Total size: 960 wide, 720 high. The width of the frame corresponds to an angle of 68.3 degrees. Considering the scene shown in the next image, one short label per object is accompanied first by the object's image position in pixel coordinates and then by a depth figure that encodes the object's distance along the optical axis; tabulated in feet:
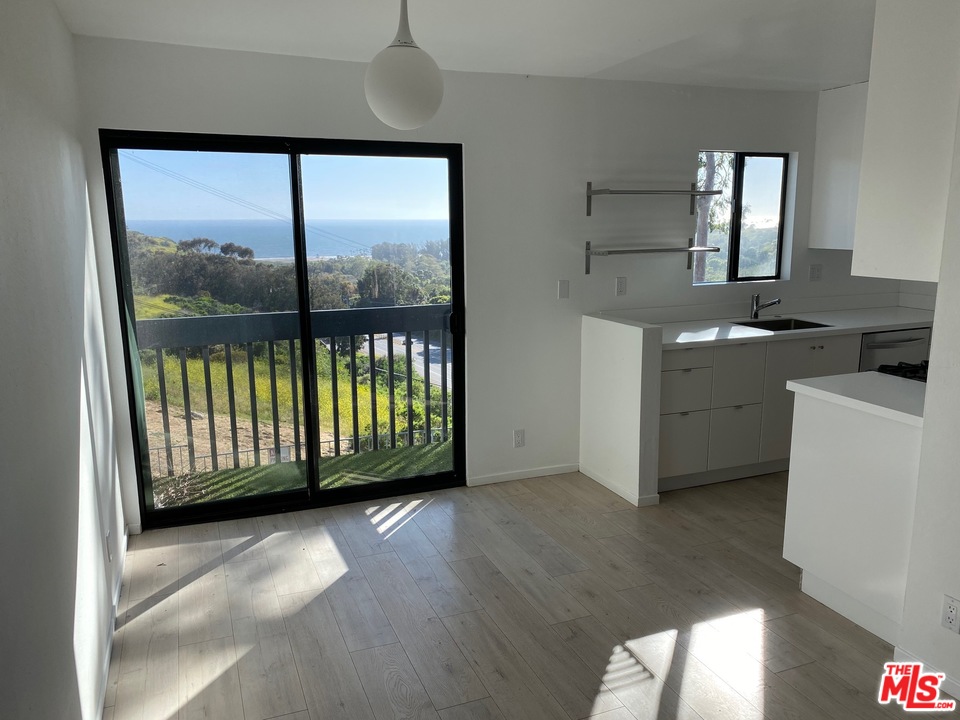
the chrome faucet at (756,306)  15.60
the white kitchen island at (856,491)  8.41
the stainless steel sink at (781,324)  15.58
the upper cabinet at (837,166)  15.26
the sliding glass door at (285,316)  11.85
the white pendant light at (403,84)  6.77
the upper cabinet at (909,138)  7.65
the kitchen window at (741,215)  15.79
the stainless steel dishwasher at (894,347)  14.98
